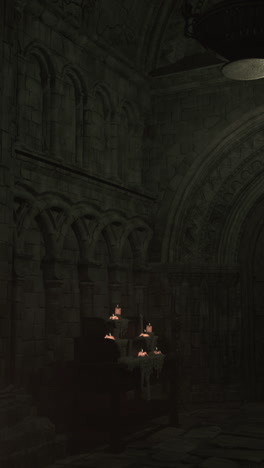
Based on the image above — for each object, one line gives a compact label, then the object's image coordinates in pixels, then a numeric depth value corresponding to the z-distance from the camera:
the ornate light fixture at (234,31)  4.53
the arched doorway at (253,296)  9.23
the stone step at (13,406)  5.62
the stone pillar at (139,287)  8.86
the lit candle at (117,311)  7.34
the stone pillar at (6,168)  6.02
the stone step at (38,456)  5.44
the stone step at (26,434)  5.46
